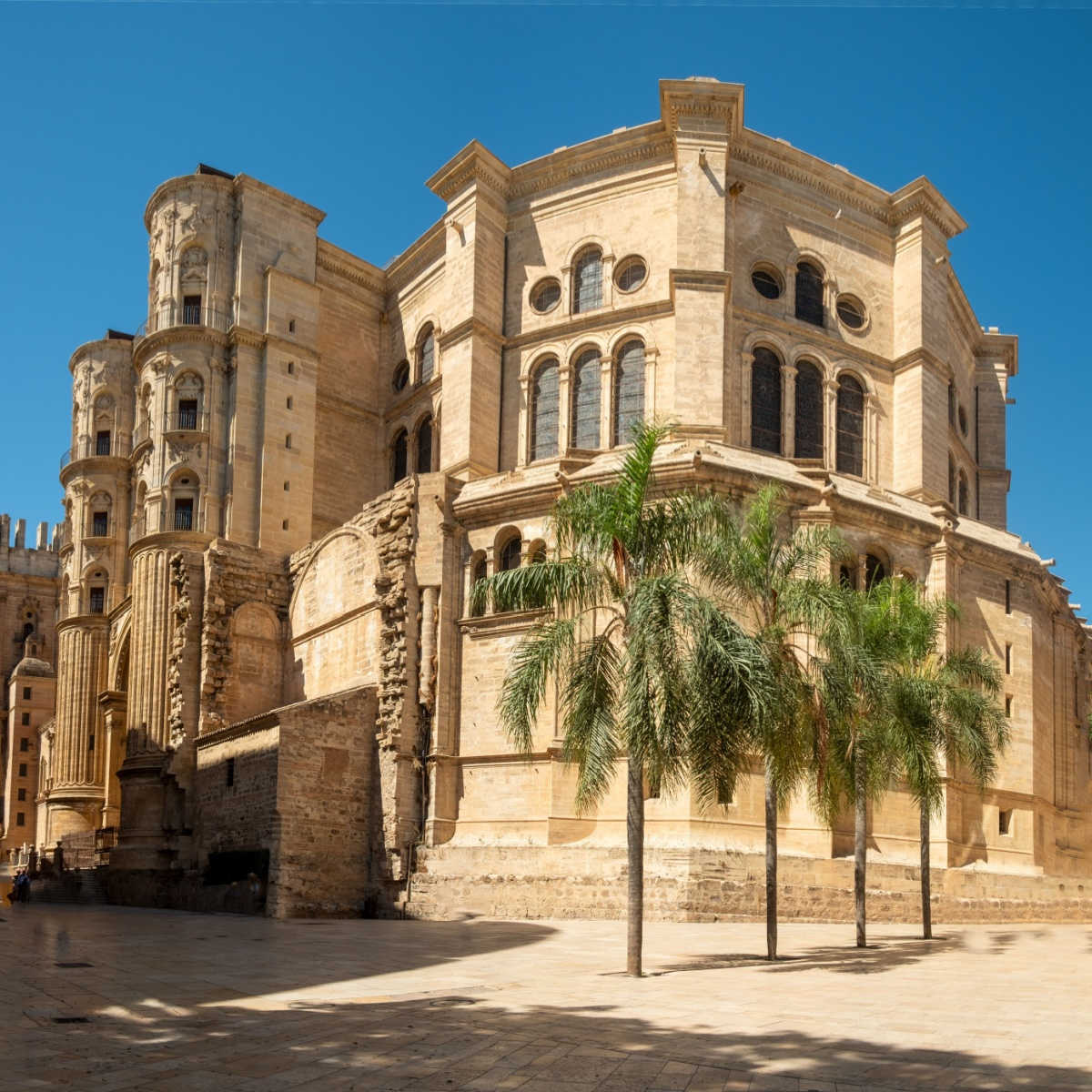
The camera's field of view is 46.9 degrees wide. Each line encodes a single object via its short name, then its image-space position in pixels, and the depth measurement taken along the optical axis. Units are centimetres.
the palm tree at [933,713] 2134
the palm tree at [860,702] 1884
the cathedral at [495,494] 2792
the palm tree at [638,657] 1578
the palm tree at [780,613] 1739
